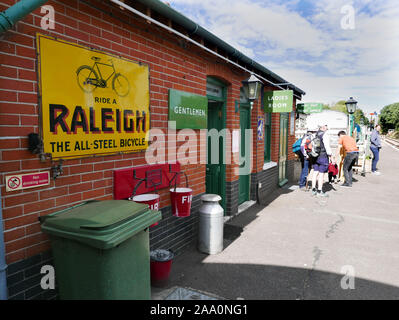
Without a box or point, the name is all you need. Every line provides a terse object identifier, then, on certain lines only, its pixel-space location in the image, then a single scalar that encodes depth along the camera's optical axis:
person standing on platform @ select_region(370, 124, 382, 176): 11.58
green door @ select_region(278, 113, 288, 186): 9.45
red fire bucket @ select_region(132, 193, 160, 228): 3.13
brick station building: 2.18
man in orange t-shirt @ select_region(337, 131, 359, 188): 9.29
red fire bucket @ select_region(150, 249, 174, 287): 3.30
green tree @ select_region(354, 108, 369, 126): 55.60
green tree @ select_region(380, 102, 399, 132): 63.08
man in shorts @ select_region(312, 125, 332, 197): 7.53
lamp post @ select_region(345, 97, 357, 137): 11.25
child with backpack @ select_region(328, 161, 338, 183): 9.71
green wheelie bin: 2.09
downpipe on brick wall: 1.91
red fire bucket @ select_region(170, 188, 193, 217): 3.64
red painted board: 3.13
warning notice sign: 2.16
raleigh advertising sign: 2.41
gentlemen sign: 3.99
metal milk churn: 4.26
